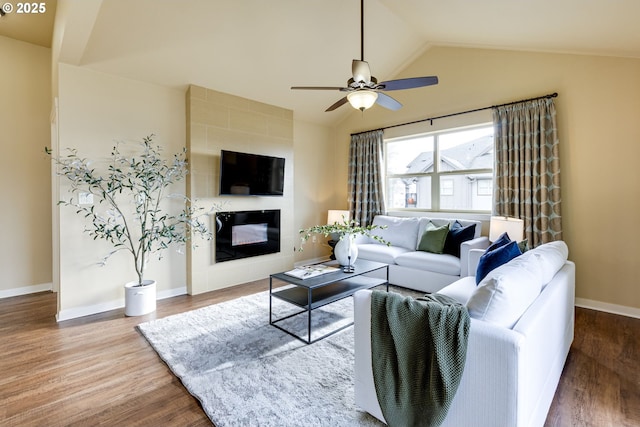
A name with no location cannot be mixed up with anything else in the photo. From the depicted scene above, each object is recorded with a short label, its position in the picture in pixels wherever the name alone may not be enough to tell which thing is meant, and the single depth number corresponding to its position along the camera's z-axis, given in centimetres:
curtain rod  356
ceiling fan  253
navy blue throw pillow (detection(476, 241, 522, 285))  217
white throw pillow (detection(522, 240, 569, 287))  185
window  429
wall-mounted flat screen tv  404
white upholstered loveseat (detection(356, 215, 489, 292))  359
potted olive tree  313
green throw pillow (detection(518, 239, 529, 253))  249
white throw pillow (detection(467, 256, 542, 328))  136
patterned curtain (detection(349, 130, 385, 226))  523
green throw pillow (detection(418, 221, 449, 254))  397
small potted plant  313
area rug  172
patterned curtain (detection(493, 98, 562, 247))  353
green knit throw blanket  130
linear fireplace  412
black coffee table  261
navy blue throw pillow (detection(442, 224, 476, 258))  389
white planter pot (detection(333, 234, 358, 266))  315
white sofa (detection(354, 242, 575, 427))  121
